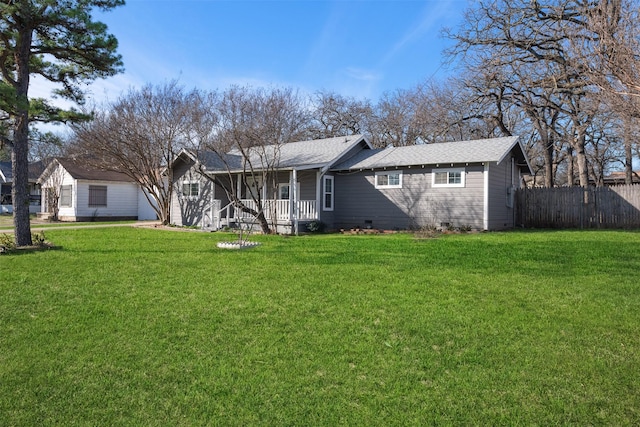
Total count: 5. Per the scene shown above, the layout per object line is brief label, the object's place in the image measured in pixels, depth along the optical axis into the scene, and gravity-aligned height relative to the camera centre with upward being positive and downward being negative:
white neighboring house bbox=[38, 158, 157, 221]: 23.58 +1.29
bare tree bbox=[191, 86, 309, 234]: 14.86 +3.37
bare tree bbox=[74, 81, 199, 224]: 17.41 +3.55
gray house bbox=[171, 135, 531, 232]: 15.29 +1.32
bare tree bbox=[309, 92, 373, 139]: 33.67 +8.18
